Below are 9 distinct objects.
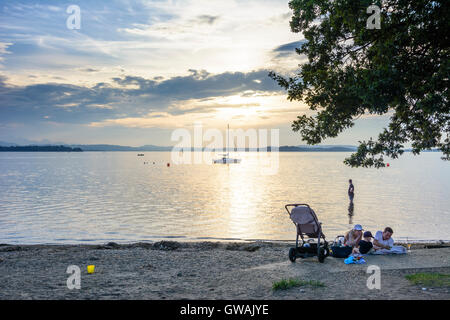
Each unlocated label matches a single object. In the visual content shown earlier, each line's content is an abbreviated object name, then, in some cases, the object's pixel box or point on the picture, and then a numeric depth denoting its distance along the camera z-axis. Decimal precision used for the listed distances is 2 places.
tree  8.41
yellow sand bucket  10.78
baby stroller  10.85
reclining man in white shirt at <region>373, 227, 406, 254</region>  11.47
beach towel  10.48
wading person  32.34
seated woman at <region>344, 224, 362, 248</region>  11.81
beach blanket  11.45
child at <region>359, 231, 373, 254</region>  11.40
